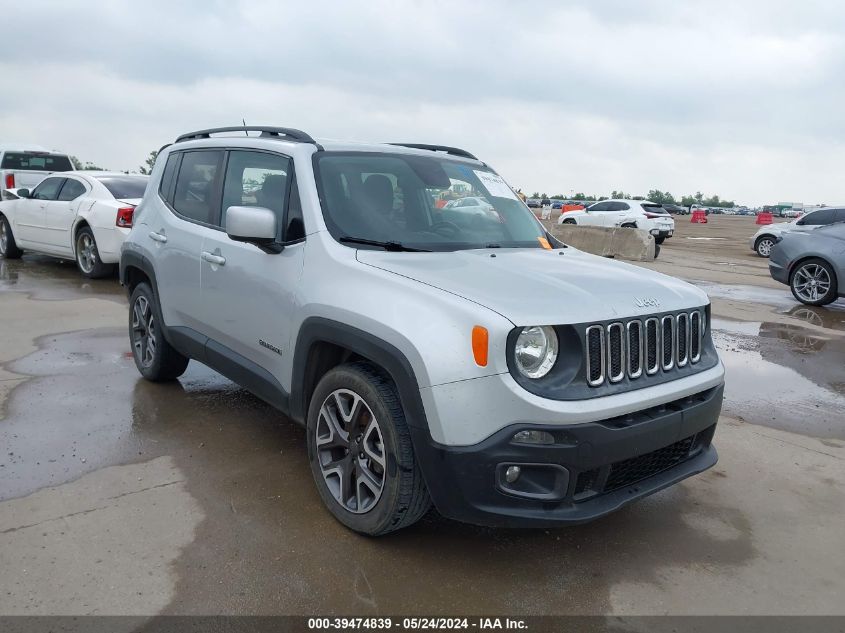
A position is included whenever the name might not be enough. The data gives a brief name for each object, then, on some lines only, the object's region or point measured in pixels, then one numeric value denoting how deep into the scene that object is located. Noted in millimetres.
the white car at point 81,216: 9781
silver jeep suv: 2734
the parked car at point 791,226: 17688
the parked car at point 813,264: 10523
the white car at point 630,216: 24859
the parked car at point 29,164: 16875
